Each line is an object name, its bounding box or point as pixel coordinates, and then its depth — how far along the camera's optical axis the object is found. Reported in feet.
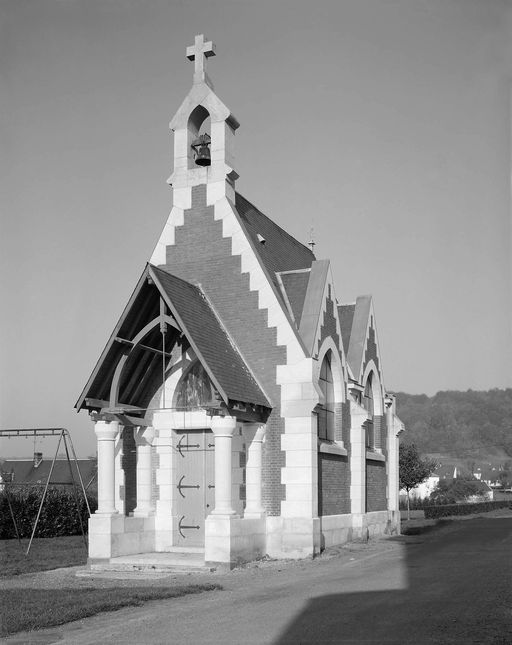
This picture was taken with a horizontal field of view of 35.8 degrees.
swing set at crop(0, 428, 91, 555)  70.13
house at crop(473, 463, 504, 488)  515.09
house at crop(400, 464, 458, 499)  341.62
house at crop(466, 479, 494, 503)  315.99
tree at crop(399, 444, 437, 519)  167.53
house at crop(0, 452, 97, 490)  203.32
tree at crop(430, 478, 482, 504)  286.72
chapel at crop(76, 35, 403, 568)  56.90
